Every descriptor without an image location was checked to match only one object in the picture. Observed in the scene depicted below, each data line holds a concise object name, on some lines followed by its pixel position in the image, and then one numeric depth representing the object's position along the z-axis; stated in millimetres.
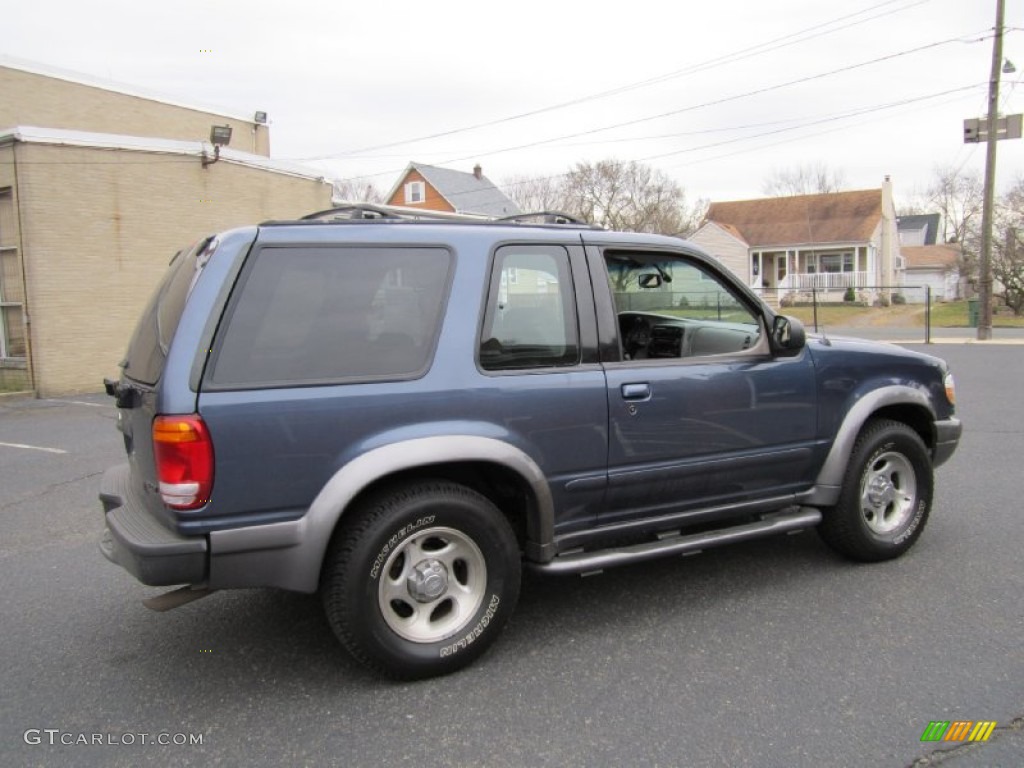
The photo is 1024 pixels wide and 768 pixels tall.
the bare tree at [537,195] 50500
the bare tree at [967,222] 34406
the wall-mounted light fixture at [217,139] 14930
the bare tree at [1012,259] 30859
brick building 12906
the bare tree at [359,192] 54062
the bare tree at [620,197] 47344
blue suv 2945
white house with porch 41625
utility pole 20344
